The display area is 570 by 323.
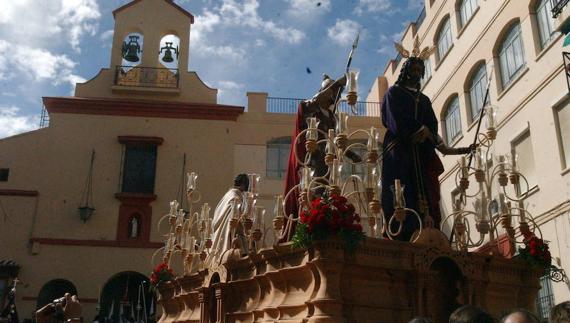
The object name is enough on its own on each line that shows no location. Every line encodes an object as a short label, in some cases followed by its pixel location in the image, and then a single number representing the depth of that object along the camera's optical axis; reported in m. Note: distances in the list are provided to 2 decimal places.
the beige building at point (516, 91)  13.95
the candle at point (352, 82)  6.48
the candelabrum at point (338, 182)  6.34
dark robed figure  7.34
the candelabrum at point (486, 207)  6.86
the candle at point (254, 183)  7.39
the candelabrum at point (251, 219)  7.19
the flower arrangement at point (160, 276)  9.29
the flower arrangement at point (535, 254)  6.99
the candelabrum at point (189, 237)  8.92
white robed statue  7.99
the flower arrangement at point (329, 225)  5.81
